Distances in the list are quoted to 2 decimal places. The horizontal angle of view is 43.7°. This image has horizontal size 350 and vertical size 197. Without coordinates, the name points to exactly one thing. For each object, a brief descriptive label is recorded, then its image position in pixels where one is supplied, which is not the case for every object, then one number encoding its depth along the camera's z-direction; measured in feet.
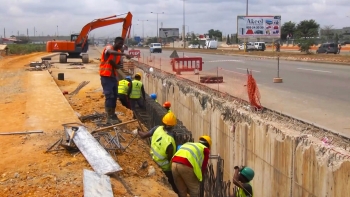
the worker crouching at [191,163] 19.67
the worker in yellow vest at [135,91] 41.26
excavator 71.77
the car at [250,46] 193.49
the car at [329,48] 133.28
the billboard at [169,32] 391.65
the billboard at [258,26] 149.59
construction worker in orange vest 30.66
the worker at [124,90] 41.78
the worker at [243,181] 19.15
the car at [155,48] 197.06
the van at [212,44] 231.91
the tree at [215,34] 401.90
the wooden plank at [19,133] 28.02
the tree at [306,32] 129.59
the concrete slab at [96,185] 16.97
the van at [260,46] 191.03
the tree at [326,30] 233.72
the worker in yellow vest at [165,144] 22.05
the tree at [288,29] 245.65
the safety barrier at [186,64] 64.95
